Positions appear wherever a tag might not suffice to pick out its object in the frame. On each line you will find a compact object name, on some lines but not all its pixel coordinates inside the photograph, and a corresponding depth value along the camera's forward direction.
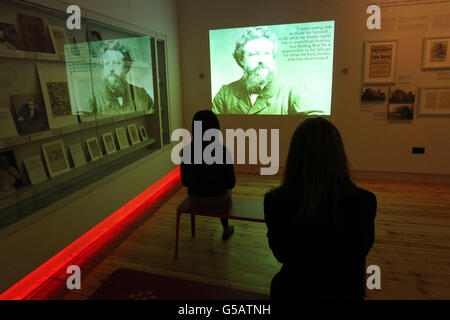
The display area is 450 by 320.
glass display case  2.16
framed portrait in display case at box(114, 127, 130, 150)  3.53
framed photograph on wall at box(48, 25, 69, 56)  2.47
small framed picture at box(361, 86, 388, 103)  4.40
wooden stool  2.38
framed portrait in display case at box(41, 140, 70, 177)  2.53
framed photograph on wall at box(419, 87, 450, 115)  4.19
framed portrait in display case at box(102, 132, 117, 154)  3.27
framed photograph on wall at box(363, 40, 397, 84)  4.24
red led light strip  2.21
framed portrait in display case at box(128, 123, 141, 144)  3.79
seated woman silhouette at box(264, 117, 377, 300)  1.20
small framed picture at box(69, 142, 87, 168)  2.80
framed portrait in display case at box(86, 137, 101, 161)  2.99
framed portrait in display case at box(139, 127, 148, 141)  4.04
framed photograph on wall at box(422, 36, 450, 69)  4.05
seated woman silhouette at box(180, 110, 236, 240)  2.52
